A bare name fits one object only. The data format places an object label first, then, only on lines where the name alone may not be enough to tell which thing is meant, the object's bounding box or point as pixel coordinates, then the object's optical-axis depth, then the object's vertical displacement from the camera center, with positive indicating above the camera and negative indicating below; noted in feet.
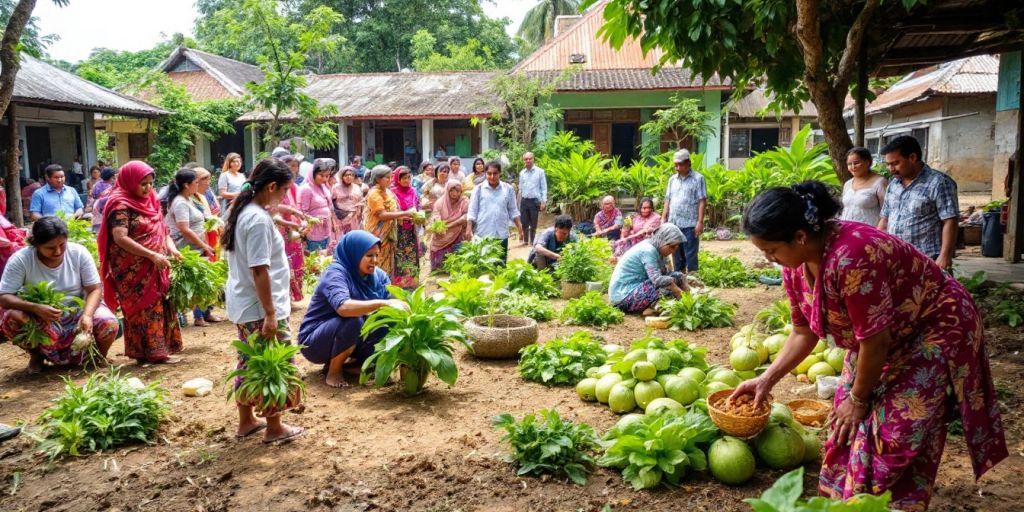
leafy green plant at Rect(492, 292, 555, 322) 23.20 -4.18
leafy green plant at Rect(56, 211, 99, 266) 26.43 -2.00
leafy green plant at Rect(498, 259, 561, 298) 26.78 -3.80
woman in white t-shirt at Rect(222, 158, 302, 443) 13.03 -1.58
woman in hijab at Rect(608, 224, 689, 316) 23.72 -3.38
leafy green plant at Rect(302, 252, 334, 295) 29.07 -3.59
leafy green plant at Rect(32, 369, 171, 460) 13.37 -4.48
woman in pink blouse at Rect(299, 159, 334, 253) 29.86 -0.95
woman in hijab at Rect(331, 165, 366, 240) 32.81 -0.97
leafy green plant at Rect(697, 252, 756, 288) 30.30 -4.06
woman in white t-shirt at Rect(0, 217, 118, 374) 17.56 -2.92
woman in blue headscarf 16.44 -2.89
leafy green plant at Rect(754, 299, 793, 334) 19.45 -3.79
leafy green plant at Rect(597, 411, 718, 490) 11.15 -4.28
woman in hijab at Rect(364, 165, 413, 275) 26.81 -1.30
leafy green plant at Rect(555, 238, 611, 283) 28.17 -3.36
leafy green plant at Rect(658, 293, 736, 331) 22.57 -4.25
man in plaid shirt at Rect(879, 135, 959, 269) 17.04 -0.69
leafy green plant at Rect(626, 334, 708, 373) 15.28 -3.72
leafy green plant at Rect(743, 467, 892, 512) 5.32 -2.41
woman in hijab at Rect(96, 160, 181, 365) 18.78 -2.12
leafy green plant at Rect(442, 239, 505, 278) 29.01 -3.29
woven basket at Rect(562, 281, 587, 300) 28.19 -4.36
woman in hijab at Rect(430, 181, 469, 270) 31.55 -1.89
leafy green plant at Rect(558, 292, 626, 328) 23.39 -4.37
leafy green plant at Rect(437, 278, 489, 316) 20.57 -3.37
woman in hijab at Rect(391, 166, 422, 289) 28.25 -2.49
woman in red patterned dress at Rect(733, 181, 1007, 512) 7.76 -1.78
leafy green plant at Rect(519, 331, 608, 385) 17.11 -4.36
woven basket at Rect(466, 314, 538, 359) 19.06 -4.21
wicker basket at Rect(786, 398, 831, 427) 13.10 -4.29
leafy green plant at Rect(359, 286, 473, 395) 15.39 -3.47
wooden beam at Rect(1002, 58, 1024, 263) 28.27 -1.77
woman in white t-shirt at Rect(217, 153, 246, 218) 28.50 +0.09
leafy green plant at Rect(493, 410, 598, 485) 11.81 -4.43
